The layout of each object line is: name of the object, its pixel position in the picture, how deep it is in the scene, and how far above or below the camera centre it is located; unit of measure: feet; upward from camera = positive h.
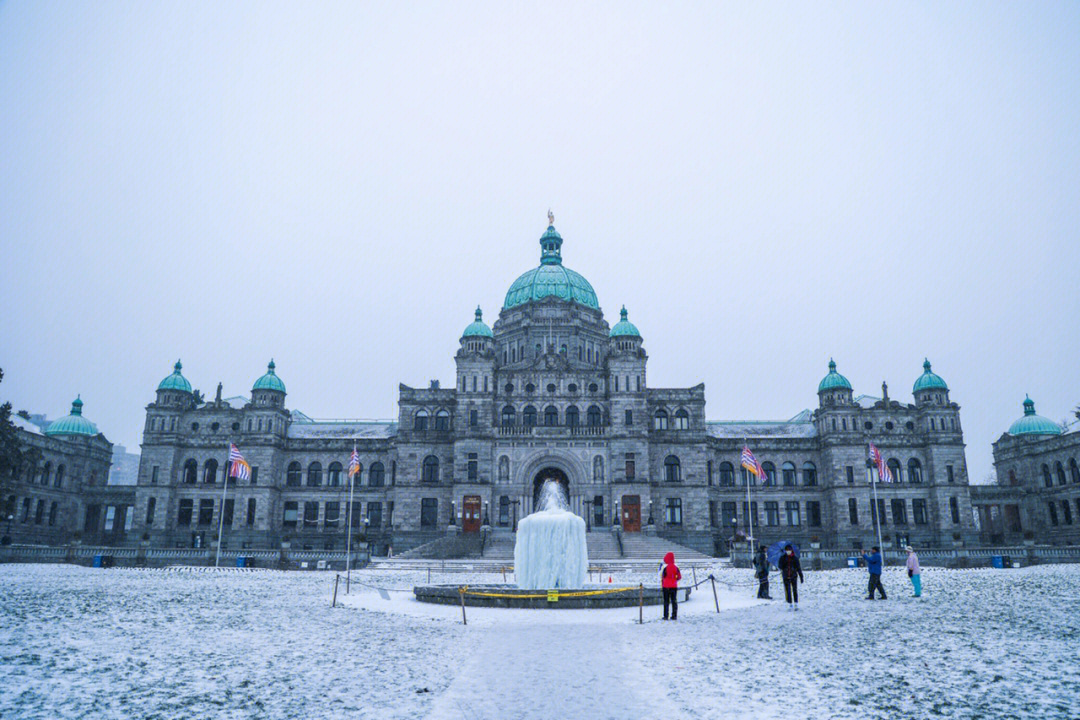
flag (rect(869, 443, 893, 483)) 160.66 +17.25
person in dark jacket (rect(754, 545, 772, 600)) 78.59 -3.26
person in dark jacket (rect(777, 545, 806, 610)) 68.23 -2.49
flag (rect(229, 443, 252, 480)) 162.91 +16.41
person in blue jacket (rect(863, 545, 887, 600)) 74.02 -2.51
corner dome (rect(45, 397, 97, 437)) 231.50 +36.06
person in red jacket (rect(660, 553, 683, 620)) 60.39 -3.05
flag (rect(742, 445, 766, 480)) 168.66 +17.89
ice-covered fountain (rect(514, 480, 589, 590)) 79.00 -0.99
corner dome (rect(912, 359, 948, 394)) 216.13 +45.48
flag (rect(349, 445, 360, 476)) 161.89 +16.57
